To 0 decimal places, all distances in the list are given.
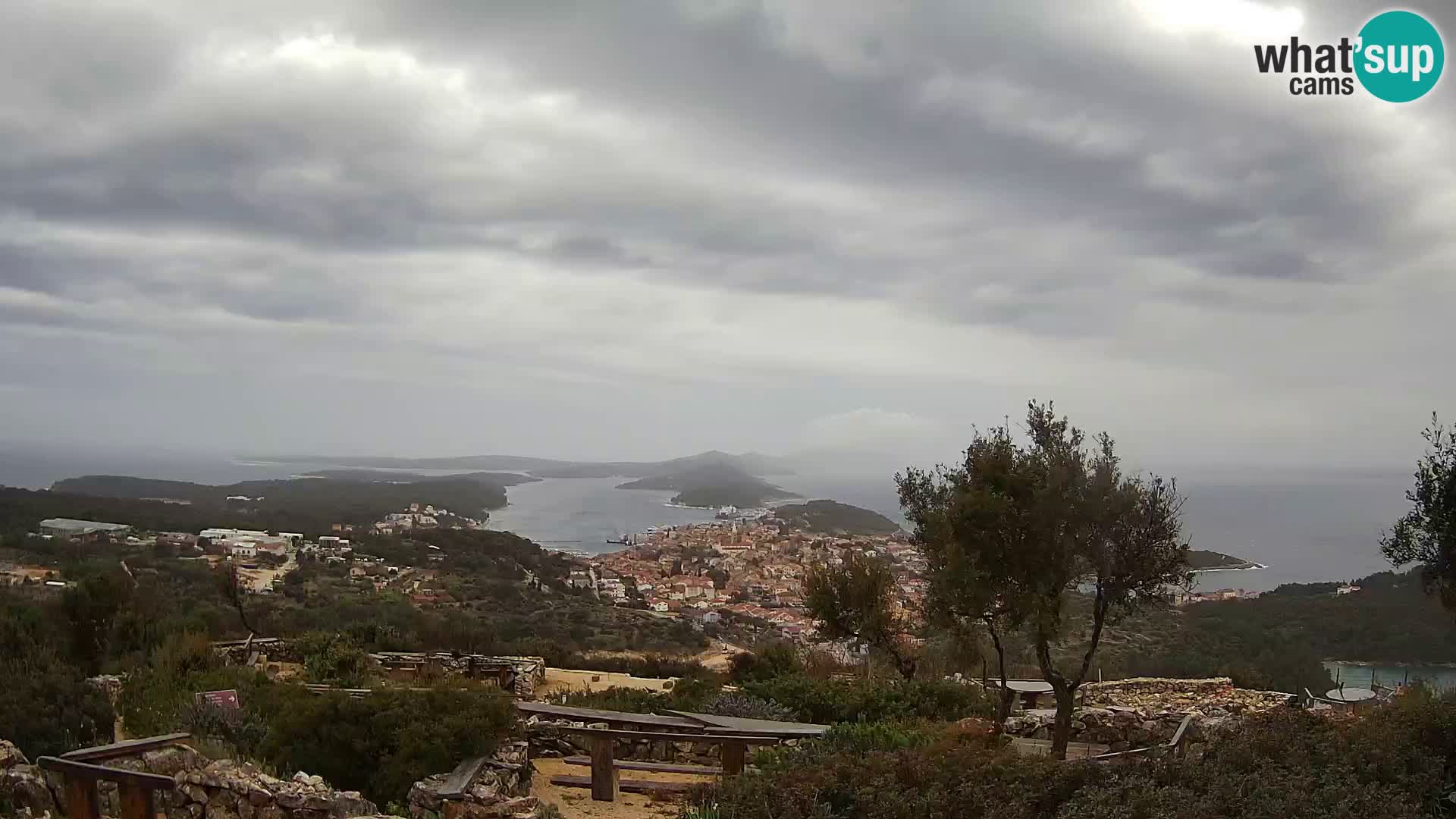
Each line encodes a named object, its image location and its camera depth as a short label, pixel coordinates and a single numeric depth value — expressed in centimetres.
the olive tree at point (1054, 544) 938
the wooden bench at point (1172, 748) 827
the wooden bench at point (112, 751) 668
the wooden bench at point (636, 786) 833
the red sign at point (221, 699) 942
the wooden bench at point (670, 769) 845
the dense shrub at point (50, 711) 806
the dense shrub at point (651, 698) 1138
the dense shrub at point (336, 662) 1284
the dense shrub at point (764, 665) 1420
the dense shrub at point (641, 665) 1698
